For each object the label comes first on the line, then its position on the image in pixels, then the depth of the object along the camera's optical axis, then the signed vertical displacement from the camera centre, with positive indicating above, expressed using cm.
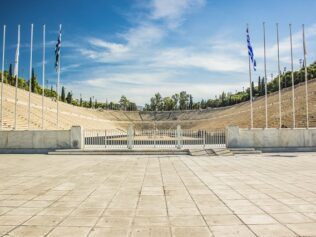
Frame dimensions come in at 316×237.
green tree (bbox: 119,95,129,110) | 13638 +1607
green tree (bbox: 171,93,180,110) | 12638 +1560
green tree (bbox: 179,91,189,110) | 12575 +1540
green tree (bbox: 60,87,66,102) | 10062 +1487
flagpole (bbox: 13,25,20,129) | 2282 +622
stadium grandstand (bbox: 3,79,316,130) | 4591 +535
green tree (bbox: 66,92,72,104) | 10594 +1434
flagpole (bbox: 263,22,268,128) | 2376 +609
